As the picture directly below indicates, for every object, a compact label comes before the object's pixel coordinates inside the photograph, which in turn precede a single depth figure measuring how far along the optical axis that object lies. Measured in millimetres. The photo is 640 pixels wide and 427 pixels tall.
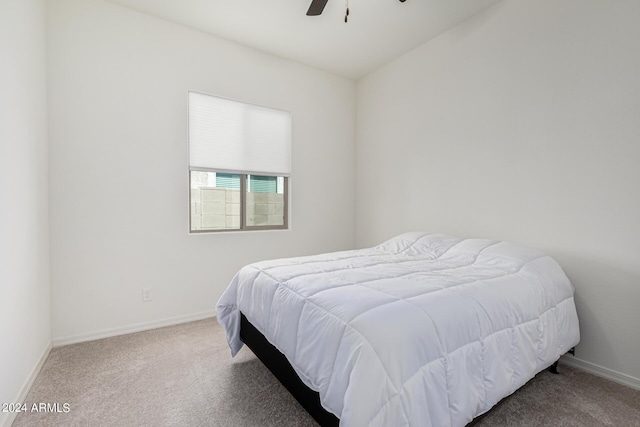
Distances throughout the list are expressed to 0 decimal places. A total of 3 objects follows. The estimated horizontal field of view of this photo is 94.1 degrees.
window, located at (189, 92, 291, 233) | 3057
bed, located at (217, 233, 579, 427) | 1084
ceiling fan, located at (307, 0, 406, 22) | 1975
